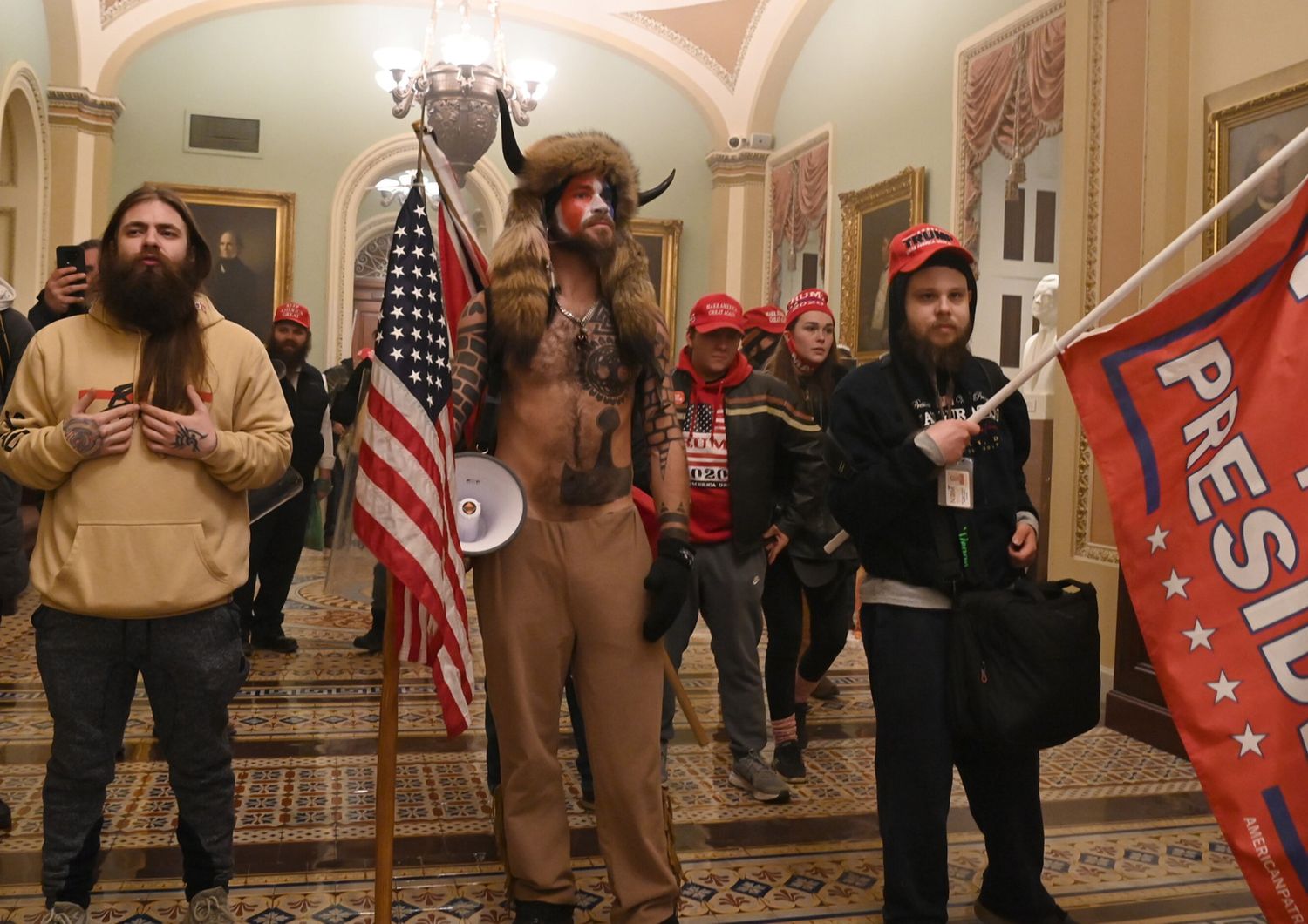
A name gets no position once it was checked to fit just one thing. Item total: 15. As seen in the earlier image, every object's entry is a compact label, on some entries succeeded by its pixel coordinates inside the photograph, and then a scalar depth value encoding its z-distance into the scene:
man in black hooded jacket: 2.88
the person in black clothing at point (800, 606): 4.53
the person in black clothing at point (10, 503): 3.52
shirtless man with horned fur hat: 2.91
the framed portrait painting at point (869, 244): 9.76
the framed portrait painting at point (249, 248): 12.38
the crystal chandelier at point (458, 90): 9.65
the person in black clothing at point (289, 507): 6.36
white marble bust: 7.43
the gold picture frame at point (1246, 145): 5.29
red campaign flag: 2.28
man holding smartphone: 3.81
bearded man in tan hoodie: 2.57
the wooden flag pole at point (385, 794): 2.65
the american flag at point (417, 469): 2.77
